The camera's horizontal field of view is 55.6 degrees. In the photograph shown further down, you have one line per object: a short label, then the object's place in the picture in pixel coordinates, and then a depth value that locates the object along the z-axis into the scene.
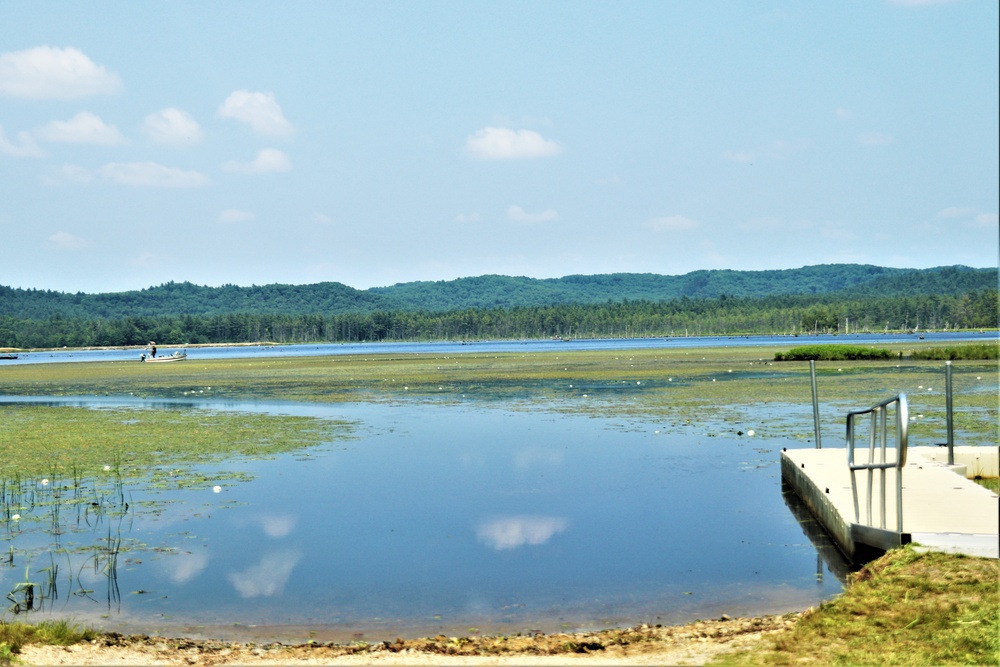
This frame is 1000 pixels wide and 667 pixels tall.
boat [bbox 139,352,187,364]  98.81
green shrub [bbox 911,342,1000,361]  56.94
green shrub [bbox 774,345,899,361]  59.62
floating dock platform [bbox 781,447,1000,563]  10.05
